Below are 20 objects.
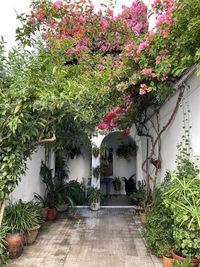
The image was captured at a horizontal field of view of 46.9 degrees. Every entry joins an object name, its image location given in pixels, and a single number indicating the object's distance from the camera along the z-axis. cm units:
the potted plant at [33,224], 449
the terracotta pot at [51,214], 634
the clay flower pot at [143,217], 583
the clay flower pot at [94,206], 760
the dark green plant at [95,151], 810
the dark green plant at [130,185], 954
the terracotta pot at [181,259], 307
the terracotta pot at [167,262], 342
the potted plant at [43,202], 615
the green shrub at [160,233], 373
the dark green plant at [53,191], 671
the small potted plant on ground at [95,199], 760
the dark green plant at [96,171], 802
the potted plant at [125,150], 1046
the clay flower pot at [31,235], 448
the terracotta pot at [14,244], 389
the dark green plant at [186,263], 289
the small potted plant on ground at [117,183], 1060
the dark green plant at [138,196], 684
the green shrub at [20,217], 430
